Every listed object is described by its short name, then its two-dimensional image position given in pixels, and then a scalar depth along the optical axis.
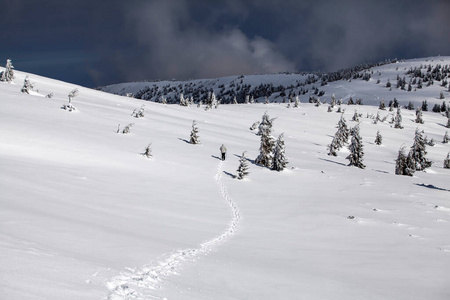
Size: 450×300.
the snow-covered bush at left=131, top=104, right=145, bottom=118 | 39.23
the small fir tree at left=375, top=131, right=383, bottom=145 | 57.69
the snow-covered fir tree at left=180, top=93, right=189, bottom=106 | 79.49
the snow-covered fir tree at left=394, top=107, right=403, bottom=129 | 76.19
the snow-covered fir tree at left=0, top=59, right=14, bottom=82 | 43.06
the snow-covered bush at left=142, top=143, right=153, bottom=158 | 24.81
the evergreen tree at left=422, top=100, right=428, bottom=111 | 140.25
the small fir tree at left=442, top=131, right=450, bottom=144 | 70.06
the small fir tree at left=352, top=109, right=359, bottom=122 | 78.12
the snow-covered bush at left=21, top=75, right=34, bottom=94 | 36.91
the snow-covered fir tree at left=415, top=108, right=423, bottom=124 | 89.12
